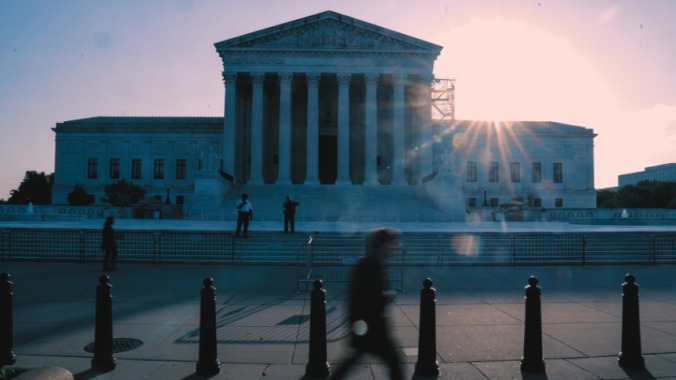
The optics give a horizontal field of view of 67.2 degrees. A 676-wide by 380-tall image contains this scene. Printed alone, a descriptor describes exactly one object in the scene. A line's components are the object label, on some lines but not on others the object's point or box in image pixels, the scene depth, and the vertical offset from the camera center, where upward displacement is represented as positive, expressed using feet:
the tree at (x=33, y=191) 289.12 +7.48
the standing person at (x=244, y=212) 70.18 -0.85
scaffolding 230.48 +50.21
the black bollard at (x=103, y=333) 21.26 -5.40
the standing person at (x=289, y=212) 77.12 -0.87
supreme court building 166.91 +28.42
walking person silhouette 18.07 -3.64
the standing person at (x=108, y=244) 50.70 -3.96
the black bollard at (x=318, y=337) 20.10 -5.18
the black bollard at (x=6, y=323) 21.65 -5.13
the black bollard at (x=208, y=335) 20.74 -5.27
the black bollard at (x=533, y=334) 20.85 -5.22
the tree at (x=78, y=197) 192.13 +2.77
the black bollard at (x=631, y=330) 21.84 -5.20
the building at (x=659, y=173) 522.47 +40.73
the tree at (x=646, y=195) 289.94 +8.41
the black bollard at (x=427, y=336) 20.42 -5.19
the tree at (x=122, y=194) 178.40 +3.82
